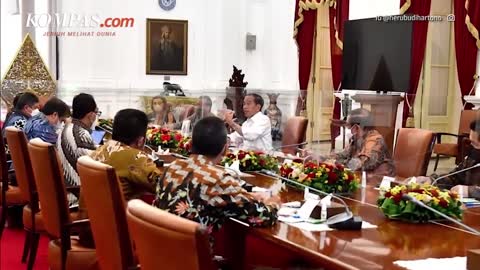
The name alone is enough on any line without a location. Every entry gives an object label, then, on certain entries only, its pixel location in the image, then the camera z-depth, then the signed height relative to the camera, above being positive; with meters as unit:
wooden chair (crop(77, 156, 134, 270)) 2.62 -0.57
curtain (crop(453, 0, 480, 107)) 7.78 +0.32
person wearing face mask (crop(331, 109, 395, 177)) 4.42 -0.55
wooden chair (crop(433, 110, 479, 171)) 7.39 -0.78
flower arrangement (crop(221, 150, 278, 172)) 4.23 -0.57
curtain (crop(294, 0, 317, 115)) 10.52 +0.48
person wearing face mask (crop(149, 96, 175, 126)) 6.60 -0.45
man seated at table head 5.97 -0.53
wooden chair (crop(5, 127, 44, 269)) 4.02 -0.71
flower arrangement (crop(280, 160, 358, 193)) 3.37 -0.53
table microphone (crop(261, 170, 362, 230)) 2.58 -0.57
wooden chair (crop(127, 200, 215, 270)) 1.76 -0.45
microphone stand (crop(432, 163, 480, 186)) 3.66 -0.55
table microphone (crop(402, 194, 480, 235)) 2.53 -0.58
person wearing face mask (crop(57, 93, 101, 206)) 4.23 -0.51
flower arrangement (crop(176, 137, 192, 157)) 5.15 -0.60
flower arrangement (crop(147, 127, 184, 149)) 5.49 -0.57
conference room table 2.19 -0.60
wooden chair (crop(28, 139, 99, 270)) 3.26 -0.74
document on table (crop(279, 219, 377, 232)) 2.56 -0.59
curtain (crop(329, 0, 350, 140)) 9.43 +0.49
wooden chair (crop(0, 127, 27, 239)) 4.84 -0.91
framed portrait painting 11.72 +0.35
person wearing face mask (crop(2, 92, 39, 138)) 5.78 -0.40
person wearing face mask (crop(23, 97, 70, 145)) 5.25 -0.44
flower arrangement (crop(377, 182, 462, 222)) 2.76 -0.53
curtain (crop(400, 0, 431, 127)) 8.30 +0.34
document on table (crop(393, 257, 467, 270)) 2.06 -0.58
